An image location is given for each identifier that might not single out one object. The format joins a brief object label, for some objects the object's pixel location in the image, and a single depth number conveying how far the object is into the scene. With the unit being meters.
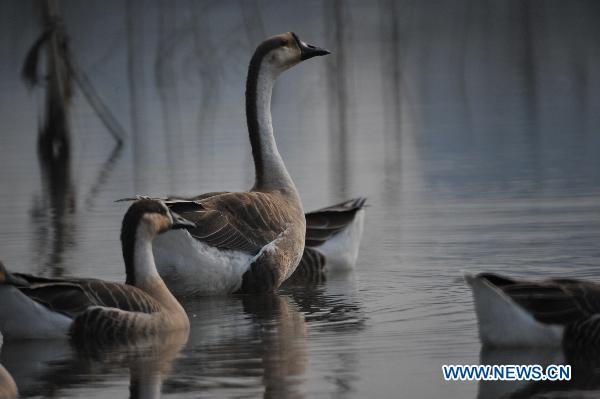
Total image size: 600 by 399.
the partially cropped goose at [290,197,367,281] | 25.72
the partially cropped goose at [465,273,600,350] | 17.14
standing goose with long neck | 22.41
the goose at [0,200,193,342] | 19.03
